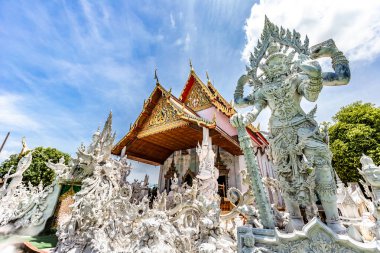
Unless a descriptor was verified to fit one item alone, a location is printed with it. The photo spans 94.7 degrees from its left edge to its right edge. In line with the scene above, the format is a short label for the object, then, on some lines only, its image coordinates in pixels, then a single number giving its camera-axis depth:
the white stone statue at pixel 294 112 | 1.47
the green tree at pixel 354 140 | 9.20
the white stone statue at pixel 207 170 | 5.37
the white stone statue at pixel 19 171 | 5.10
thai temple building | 7.85
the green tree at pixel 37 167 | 14.25
